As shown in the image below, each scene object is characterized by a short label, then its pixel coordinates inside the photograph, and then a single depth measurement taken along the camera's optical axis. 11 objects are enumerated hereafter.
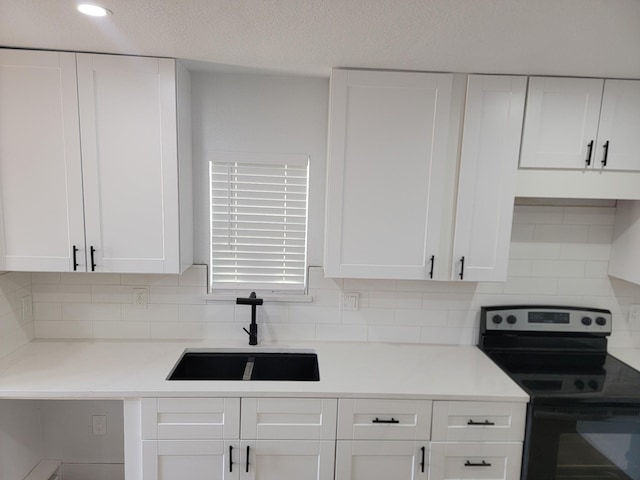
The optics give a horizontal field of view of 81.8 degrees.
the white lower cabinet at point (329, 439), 1.62
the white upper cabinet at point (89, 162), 1.65
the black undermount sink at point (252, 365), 2.02
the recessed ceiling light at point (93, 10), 1.21
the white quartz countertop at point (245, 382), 1.59
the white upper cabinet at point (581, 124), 1.75
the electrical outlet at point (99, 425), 2.12
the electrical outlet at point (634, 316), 2.18
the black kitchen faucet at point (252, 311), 1.96
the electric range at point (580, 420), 1.61
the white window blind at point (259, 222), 2.04
